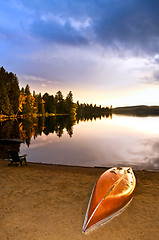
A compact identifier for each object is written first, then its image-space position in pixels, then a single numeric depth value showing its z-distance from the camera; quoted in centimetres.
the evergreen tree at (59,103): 11769
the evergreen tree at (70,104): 11524
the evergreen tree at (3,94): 6238
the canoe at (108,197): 542
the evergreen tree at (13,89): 6750
